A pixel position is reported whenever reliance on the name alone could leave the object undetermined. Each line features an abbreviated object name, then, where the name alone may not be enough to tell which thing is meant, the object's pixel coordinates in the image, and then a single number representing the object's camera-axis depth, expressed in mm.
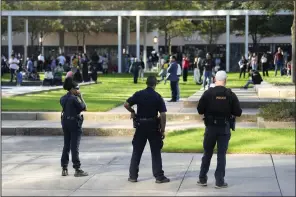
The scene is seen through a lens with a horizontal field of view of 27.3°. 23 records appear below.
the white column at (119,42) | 52559
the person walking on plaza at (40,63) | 49250
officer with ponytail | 10438
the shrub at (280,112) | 15867
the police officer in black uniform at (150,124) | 9680
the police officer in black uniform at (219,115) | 9148
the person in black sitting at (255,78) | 28958
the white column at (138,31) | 53378
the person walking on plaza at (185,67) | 38188
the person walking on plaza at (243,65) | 42406
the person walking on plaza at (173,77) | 22906
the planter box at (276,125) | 15452
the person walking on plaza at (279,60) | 41938
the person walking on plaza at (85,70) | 38231
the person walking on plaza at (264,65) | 41156
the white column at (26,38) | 57500
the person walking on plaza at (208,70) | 29403
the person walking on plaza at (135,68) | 36569
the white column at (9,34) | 52259
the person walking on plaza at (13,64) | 36722
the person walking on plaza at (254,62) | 42559
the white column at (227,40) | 52469
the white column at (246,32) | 52200
